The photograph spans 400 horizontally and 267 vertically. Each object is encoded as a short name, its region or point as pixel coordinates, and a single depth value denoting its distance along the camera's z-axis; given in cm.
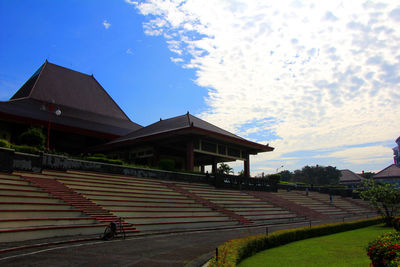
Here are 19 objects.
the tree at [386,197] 1948
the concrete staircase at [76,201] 1191
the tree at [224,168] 4787
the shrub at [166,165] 2356
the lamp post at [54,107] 3226
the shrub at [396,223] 1460
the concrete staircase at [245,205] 1962
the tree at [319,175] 7850
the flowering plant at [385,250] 500
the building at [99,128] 2708
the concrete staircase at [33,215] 935
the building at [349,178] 7612
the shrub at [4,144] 1419
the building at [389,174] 7006
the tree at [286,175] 8531
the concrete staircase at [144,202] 1357
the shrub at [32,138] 1884
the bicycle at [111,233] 998
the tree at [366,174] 9228
